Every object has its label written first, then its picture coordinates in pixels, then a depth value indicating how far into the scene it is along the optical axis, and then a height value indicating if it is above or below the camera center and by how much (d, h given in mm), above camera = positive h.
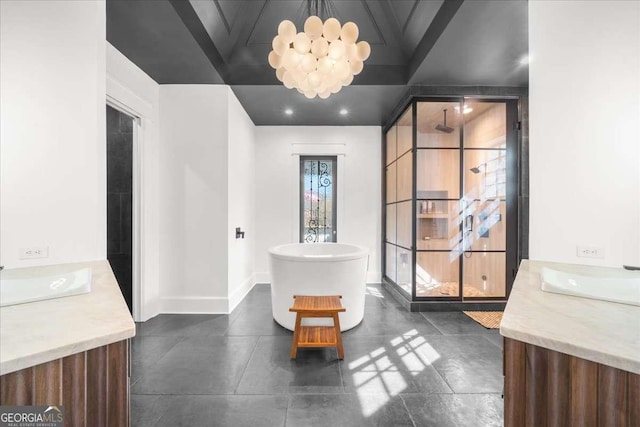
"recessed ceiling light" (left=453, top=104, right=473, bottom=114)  3265 +1249
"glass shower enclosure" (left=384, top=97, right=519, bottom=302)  3264 +173
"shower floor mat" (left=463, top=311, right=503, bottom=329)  2768 -1156
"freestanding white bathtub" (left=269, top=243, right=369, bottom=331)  2520 -656
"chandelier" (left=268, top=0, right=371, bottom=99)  1823 +1128
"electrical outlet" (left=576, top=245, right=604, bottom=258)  1245 -181
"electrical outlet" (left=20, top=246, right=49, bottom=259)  1147 -179
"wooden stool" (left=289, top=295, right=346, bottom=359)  2098 -931
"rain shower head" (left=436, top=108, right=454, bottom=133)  3306 +1047
